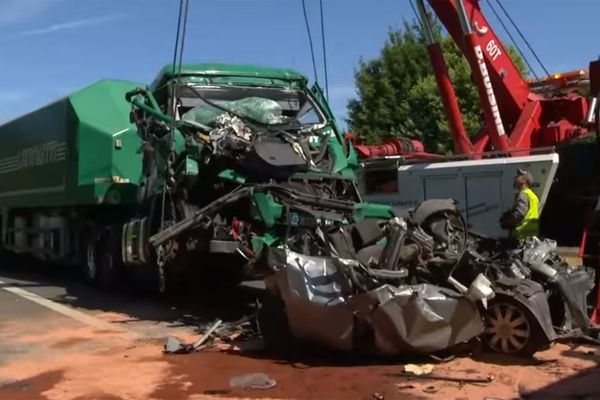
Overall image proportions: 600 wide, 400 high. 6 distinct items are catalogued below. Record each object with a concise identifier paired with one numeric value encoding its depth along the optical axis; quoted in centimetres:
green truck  877
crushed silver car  682
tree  2739
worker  903
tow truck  1349
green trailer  1225
